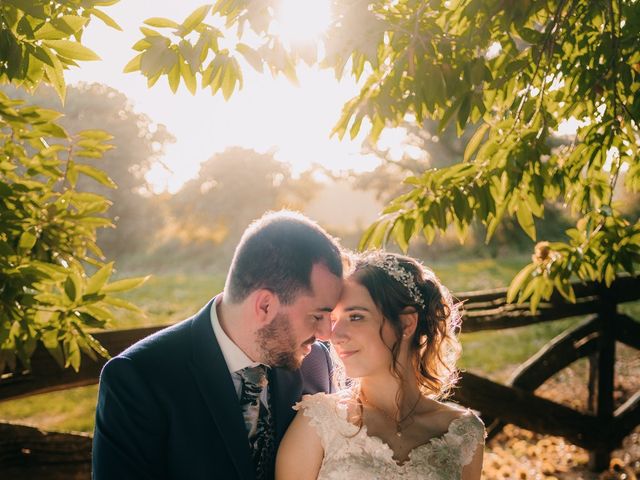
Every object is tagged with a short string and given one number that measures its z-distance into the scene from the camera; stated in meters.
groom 2.44
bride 2.82
